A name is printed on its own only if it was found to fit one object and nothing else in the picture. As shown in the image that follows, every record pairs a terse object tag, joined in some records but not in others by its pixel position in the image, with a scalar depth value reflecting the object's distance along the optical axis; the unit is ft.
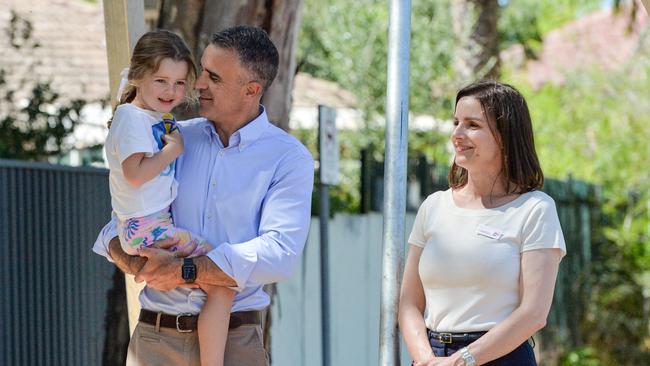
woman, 27.17
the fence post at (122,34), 33.35
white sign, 45.98
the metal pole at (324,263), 46.39
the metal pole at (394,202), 27.73
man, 26.02
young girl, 26.14
